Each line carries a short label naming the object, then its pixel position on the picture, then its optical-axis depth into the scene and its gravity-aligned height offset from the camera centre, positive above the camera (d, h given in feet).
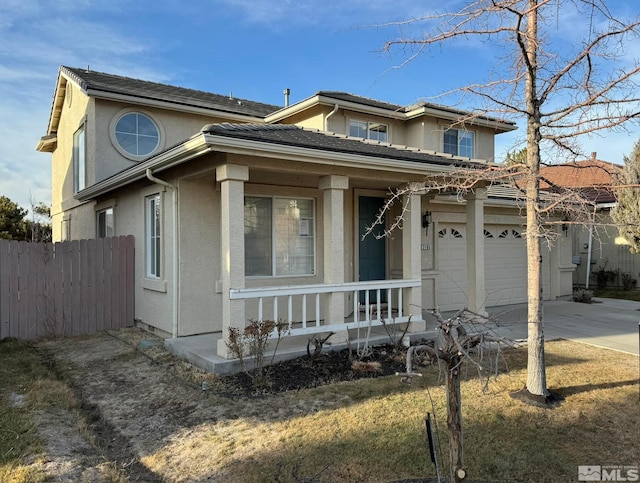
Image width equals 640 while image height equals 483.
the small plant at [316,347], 21.38 -5.02
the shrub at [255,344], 19.15 -4.39
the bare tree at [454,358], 9.11 -2.36
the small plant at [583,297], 41.86 -5.39
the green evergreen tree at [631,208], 39.96 +2.60
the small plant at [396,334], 23.03 -5.03
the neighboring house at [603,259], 54.03 -2.56
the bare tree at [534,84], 15.61 +5.50
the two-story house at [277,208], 22.16 +2.06
